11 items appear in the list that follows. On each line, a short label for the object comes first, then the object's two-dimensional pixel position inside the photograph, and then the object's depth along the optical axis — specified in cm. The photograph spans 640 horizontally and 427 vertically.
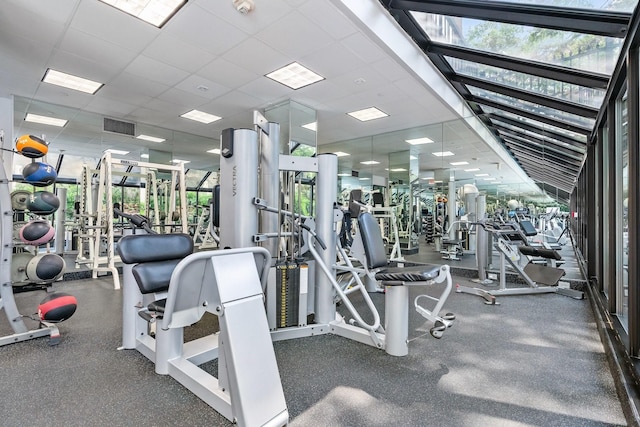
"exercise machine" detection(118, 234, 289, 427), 137
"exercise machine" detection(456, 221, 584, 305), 404
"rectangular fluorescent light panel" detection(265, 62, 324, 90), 446
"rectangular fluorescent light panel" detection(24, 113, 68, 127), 633
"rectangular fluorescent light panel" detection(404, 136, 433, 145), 764
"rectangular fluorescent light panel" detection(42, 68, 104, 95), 464
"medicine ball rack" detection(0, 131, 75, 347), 246
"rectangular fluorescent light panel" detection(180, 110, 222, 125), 635
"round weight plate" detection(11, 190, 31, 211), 382
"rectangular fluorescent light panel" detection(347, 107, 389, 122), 614
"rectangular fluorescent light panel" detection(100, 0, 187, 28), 308
